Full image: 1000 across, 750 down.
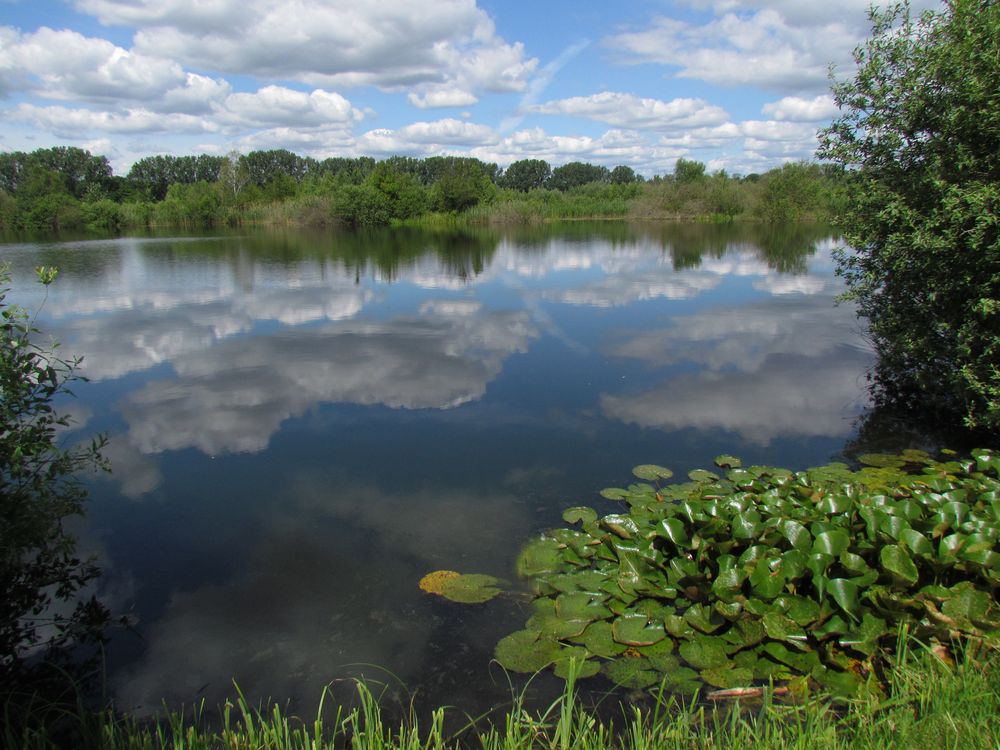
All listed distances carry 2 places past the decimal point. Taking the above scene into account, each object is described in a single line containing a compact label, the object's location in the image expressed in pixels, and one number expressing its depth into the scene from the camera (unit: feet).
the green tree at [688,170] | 214.28
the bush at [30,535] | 12.78
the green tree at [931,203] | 20.90
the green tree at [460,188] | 190.90
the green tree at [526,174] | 378.12
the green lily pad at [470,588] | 14.37
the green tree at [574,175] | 388.57
